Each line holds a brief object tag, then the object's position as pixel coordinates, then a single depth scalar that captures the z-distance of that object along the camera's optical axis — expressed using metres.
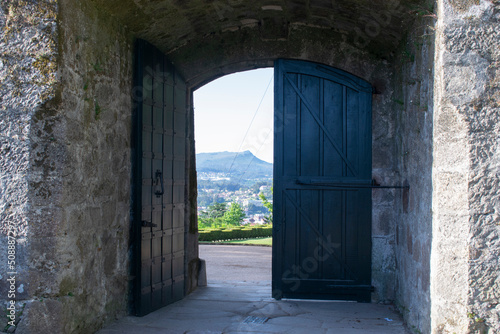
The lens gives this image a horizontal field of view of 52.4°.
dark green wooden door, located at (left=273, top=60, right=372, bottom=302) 4.88
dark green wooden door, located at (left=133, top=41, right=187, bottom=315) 4.35
